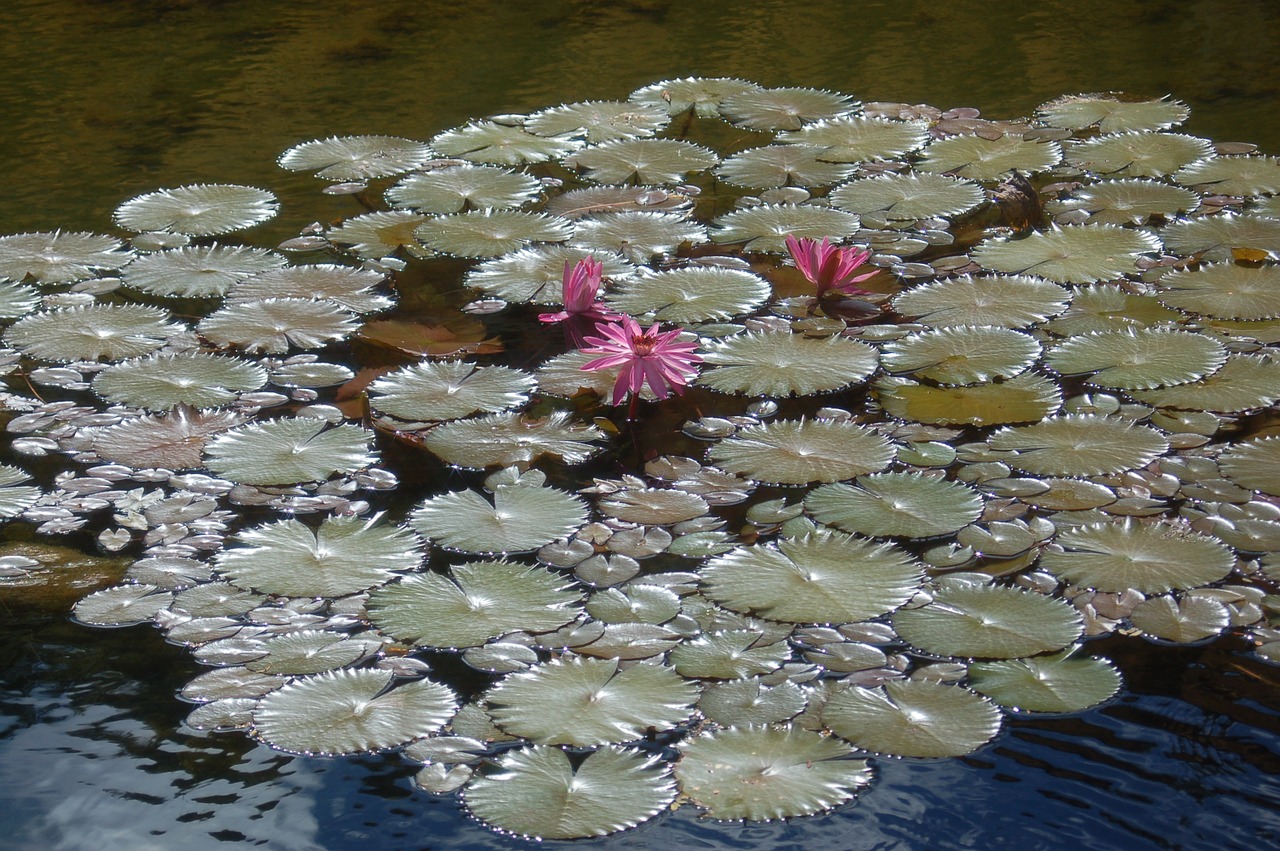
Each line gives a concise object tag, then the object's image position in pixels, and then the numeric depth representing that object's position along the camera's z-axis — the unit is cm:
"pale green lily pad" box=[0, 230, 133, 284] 592
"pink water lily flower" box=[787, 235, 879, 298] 535
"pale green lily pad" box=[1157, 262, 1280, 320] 527
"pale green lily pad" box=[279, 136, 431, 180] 696
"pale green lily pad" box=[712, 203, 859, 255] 600
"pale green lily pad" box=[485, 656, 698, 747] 317
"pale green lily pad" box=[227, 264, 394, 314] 557
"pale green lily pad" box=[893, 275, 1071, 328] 527
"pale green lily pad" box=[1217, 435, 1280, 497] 409
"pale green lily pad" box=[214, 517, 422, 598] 378
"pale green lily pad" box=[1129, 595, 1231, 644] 346
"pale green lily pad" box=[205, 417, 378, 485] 434
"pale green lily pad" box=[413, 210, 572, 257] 595
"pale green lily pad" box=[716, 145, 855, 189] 672
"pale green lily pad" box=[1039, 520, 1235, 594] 366
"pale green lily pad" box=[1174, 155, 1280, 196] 641
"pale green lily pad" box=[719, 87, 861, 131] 757
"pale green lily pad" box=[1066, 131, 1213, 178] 677
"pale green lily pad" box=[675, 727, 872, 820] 295
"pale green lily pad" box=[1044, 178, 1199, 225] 625
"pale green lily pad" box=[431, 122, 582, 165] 703
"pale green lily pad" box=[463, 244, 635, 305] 554
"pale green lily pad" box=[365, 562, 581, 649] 356
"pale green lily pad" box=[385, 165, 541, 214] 645
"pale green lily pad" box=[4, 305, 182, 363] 521
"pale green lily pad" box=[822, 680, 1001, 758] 312
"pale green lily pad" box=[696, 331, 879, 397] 479
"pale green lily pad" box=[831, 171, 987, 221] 627
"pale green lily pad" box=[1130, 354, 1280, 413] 457
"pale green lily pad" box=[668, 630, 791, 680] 338
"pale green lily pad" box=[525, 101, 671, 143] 737
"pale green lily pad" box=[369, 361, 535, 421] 468
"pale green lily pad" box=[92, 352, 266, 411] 483
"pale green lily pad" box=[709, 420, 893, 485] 424
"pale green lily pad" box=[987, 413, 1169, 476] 423
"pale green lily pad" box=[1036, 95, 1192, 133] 732
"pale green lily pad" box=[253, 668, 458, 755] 322
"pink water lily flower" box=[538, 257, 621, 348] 501
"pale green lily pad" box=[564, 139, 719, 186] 685
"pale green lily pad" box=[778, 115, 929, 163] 698
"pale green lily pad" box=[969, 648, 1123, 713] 325
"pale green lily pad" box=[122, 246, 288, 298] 568
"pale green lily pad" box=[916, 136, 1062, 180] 674
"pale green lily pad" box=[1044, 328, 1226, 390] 476
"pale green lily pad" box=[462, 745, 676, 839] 291
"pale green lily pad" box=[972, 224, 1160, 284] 566
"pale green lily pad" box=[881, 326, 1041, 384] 486
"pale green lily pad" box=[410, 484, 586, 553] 395
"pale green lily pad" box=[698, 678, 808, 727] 321
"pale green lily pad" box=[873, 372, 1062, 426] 458
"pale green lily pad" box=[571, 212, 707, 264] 593
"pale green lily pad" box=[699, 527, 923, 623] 359
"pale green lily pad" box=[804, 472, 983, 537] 393
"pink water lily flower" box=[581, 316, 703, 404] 439
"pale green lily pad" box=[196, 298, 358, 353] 525
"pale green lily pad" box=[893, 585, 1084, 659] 343
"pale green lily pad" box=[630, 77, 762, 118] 786
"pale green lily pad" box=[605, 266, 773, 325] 537
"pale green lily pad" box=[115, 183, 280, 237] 634
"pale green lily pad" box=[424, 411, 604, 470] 440
